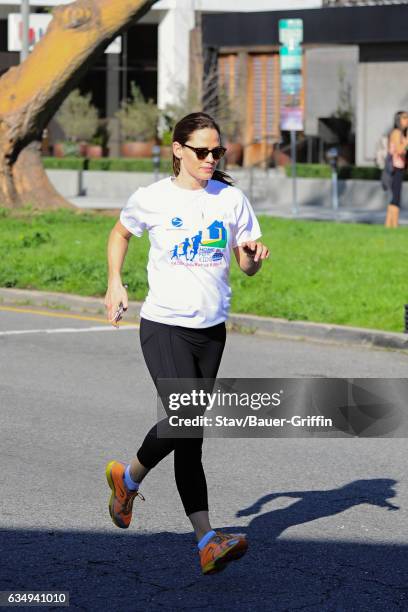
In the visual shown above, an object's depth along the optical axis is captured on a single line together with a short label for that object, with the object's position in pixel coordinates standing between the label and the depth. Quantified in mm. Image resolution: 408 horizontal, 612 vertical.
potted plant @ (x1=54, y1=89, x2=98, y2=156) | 43469
